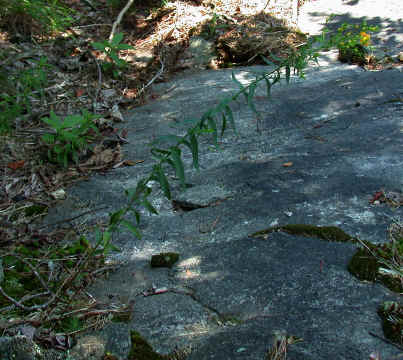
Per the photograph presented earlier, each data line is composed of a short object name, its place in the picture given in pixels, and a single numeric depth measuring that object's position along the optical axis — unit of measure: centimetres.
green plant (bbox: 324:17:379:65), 477
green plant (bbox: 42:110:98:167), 291
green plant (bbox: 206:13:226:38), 582
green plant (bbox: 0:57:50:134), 312
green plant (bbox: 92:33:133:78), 384
